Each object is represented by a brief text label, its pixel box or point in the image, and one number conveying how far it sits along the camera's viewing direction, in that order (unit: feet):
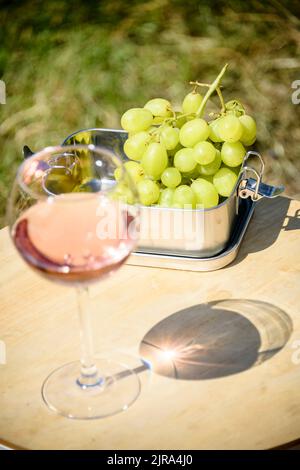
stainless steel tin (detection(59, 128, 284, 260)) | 3.98
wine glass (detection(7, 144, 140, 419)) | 2.94
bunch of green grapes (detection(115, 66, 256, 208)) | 4.24
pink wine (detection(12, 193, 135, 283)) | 2.92
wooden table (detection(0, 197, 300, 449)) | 3.06
